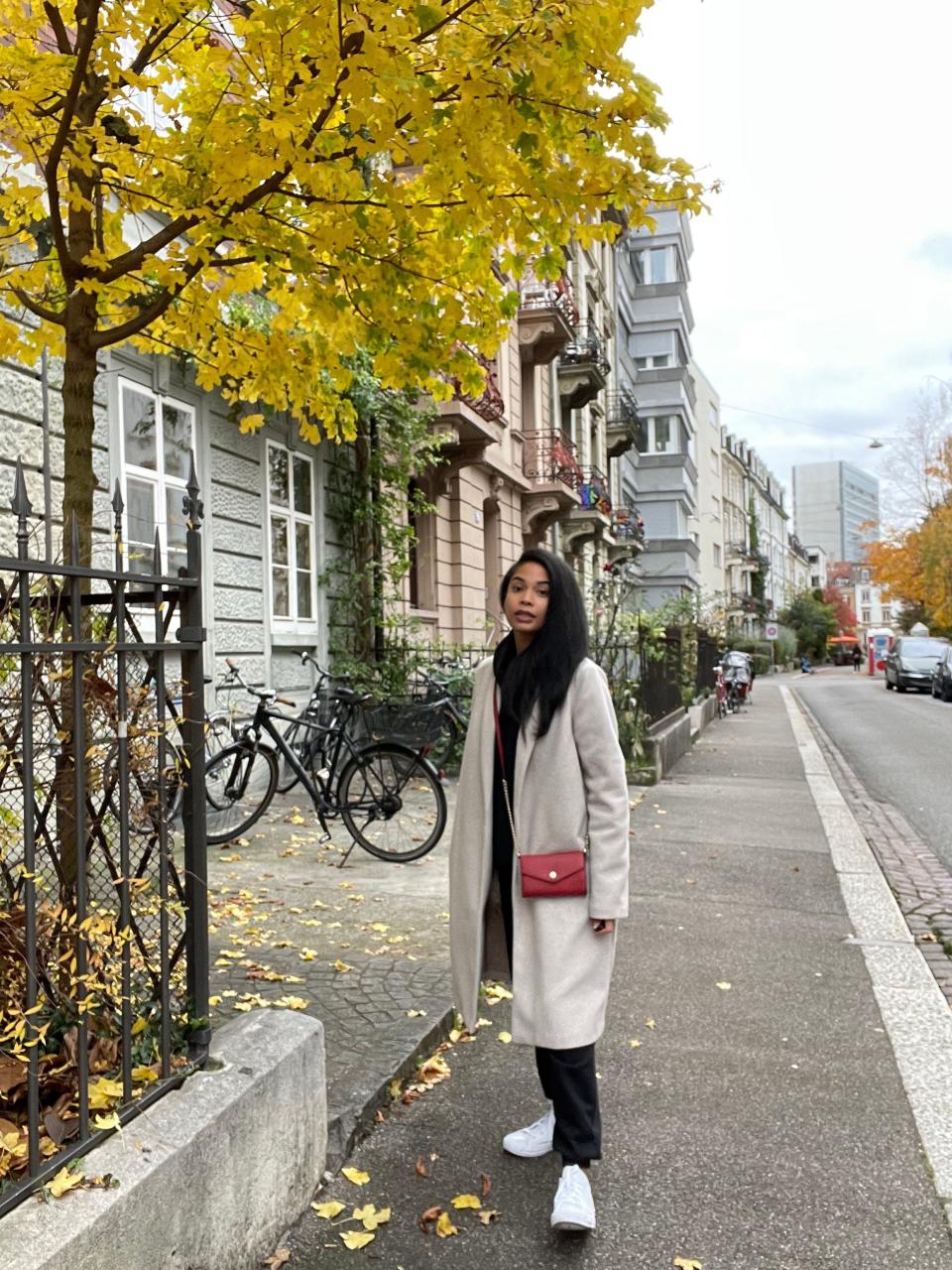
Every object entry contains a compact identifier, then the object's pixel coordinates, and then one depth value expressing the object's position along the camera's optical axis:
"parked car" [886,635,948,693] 32.66
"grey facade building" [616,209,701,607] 46.03
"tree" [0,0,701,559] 3.31
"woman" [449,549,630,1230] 2.82
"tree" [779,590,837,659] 81.06
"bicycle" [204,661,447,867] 6.68
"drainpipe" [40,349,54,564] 6.69
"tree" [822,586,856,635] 108.00
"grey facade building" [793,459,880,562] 144.50
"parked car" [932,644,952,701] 28.91
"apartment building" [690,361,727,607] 60.81
